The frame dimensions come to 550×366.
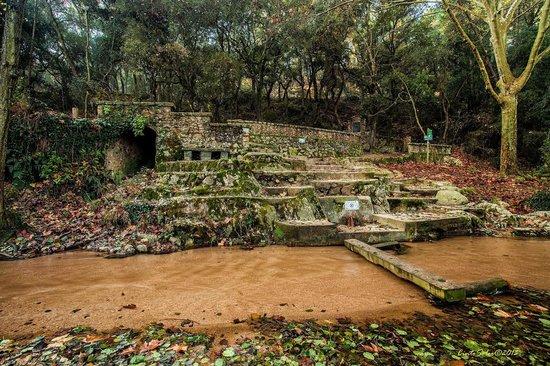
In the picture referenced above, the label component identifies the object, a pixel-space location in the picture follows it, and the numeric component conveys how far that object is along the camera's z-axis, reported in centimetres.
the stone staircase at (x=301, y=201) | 485
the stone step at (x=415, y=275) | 256
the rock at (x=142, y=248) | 435
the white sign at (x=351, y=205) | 500
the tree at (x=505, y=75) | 909
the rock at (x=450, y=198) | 675
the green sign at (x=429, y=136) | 1064
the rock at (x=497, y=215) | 573
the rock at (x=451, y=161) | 1345
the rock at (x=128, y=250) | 424
